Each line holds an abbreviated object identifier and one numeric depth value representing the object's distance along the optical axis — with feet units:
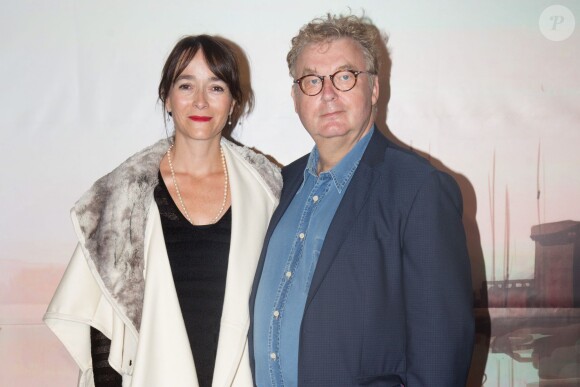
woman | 5.97
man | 4.72
